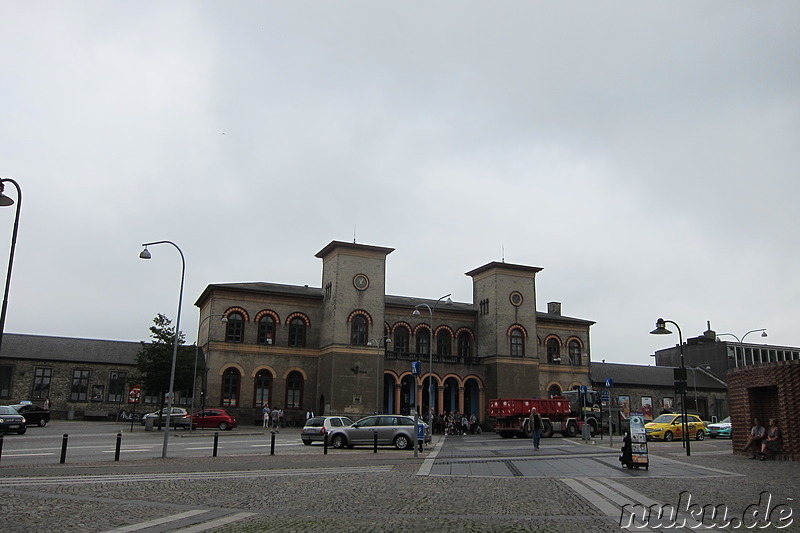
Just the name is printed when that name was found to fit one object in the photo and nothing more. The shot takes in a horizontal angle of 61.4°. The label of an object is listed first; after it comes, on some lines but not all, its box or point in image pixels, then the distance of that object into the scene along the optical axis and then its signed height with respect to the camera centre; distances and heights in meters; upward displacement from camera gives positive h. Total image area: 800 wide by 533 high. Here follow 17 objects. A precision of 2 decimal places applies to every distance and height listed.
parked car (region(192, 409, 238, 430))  43.75 -1.37
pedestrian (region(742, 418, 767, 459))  22.62 -0.83
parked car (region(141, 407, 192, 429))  42.91 -1.37
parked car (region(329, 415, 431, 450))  28.06 -1.25
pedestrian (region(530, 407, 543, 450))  28.36 -0.87
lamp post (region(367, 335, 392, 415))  48.52 +1.31
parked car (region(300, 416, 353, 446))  30.42 -1.16
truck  41.34 -0.47
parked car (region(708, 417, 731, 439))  41.28 -1.14
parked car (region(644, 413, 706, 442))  39.03 -1.05
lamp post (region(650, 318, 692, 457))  25.88 +2.95
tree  42.72 +2.26
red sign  42.34 +0.11
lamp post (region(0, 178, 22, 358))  16.52 +4.31
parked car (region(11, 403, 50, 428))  40.22 -1.18
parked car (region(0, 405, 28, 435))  32.53 -1.43
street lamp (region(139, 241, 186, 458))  24.03 +3.71
